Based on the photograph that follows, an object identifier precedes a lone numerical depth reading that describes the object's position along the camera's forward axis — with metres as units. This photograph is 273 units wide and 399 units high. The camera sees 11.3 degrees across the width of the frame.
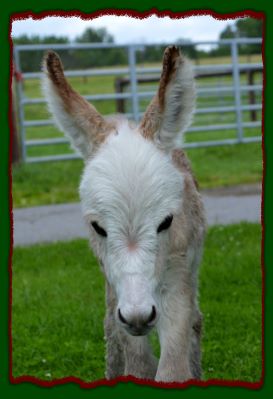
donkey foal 6.12
